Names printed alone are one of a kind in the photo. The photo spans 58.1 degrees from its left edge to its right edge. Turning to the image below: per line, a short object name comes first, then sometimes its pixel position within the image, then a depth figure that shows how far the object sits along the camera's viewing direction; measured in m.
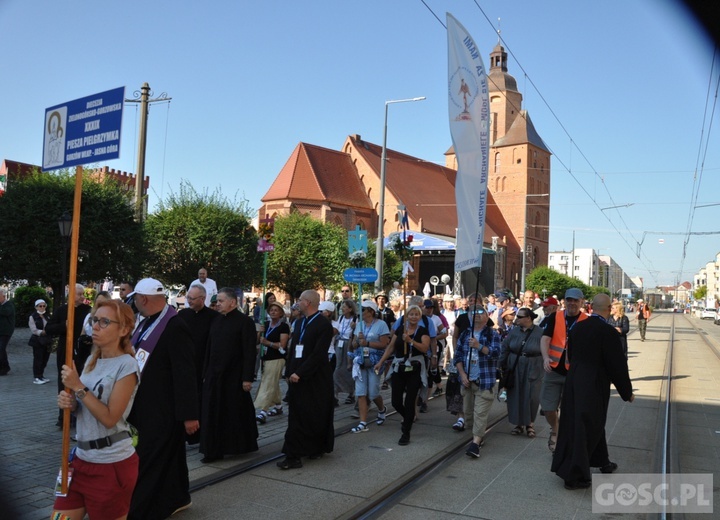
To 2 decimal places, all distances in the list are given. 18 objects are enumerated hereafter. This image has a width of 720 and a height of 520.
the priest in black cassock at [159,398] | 4.49
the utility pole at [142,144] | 17.81
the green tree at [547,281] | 71.50
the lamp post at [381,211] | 20.89
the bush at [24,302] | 20.72
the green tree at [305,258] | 43.47
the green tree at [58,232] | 17.98
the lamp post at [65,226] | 13.84
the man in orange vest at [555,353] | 7.44
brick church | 61.84
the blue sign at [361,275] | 12.06
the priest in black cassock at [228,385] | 6.84
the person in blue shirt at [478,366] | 7.36
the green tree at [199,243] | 27.48
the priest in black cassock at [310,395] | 6.67
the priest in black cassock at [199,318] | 7.52
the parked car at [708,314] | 79.38
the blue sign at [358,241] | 14.30
